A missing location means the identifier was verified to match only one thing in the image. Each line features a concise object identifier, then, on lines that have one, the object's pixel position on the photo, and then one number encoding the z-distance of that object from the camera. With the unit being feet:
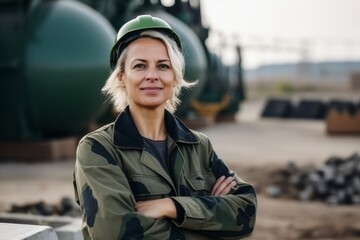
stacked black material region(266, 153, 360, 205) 25.79
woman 6.86
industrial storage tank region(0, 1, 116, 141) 32.81
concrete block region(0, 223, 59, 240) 7.95
